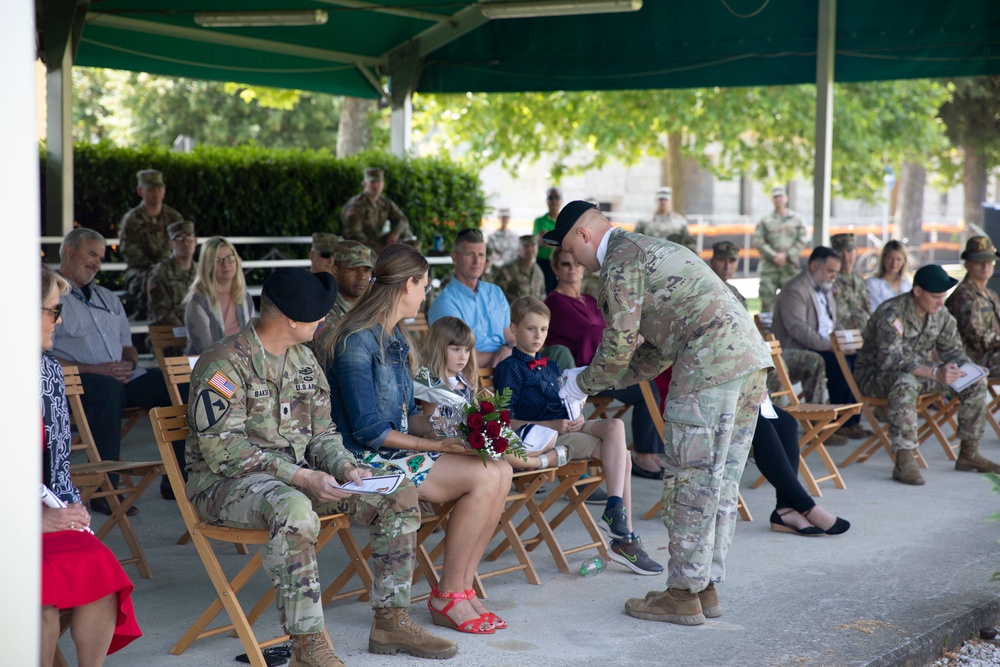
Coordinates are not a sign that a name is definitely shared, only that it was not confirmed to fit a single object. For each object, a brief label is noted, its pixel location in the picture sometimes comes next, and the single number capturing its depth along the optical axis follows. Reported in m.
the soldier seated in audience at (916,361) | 7.59
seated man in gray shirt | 6.47
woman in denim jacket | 4.37
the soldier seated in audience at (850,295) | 9.75
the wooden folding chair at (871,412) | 7.80
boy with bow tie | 5.19
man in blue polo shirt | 6.87
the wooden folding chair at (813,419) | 6.84
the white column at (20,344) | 2.03
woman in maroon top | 6.98
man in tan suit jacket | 8.65
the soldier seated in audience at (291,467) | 3.70
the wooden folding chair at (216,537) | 3.78
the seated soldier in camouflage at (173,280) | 8.85
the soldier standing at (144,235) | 10.19
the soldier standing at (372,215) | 12.02
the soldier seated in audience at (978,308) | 8.66
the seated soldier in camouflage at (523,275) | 11.17
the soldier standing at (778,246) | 14.36
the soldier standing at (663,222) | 14.70
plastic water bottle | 5.13
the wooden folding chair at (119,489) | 4.93
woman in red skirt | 3.25
